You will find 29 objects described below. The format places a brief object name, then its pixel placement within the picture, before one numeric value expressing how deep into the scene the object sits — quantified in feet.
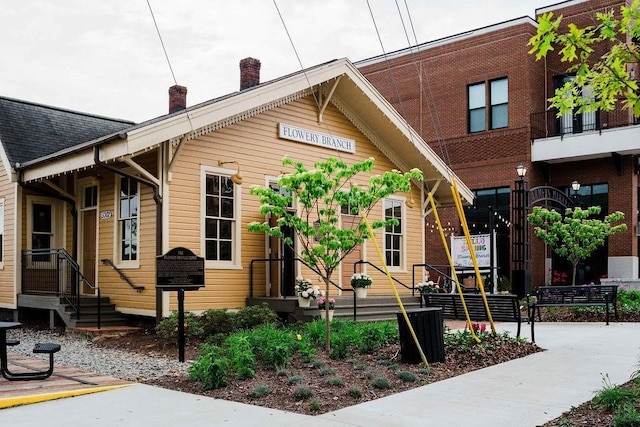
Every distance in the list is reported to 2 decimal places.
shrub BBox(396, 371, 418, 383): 27.48
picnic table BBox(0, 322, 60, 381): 27.17
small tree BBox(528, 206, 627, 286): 71.61
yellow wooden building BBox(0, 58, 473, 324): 42.70
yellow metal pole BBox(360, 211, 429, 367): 30.18
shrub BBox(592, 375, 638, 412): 21.85
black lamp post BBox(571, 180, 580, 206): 77.56
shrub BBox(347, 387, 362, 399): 24.67
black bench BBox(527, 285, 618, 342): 50.88
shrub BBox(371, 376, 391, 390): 26.16
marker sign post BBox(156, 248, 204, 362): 32.99
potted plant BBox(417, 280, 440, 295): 54.75
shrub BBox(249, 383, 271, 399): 24.71
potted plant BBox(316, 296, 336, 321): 43.21
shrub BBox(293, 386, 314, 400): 24.17
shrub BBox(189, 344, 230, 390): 26.17
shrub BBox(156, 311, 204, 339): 37.14
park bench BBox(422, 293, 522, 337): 36.96
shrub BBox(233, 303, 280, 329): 40.32
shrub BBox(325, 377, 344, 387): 25.93
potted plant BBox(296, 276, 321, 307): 43.45
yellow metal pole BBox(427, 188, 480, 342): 33.99
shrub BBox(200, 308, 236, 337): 39.14
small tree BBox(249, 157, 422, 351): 33.68
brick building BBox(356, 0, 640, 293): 82.84
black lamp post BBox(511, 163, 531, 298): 69.97
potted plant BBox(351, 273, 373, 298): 49.28
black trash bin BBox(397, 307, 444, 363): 31.07
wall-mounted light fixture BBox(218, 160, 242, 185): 45.39
